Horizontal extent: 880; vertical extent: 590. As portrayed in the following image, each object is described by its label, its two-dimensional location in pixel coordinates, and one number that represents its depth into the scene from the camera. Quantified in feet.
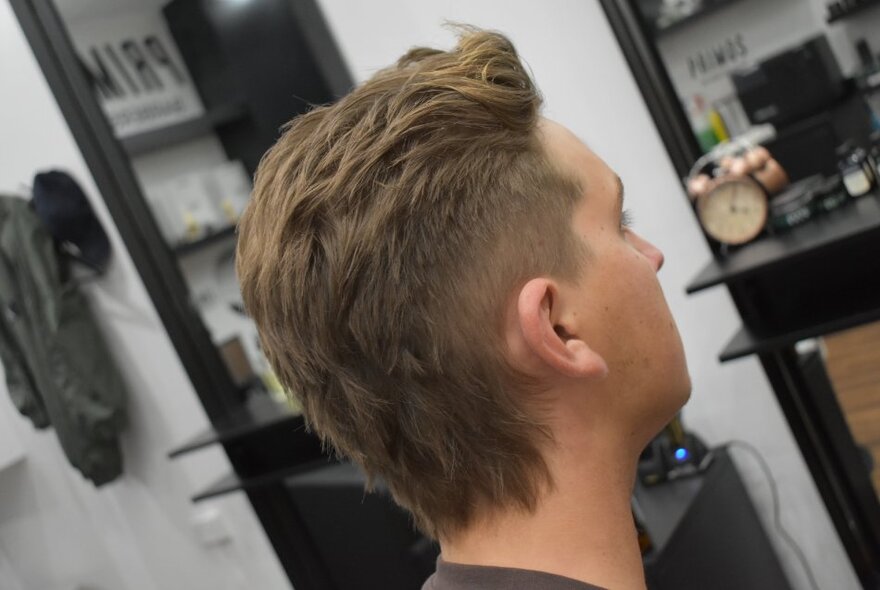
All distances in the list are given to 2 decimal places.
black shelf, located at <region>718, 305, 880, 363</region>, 5.67
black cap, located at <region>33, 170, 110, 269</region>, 9.72
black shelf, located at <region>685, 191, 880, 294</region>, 5.32
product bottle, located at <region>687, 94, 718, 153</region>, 6.41
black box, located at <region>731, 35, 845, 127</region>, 5.93
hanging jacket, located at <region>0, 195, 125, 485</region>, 9.80
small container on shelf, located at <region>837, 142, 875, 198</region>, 5.82
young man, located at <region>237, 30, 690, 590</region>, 3.06
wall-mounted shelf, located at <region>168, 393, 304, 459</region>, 8.63
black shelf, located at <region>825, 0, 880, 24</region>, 5.69
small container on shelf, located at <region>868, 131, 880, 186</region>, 5.83
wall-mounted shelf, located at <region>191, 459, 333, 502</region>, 8.66
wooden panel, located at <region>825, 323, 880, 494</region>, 6.28
